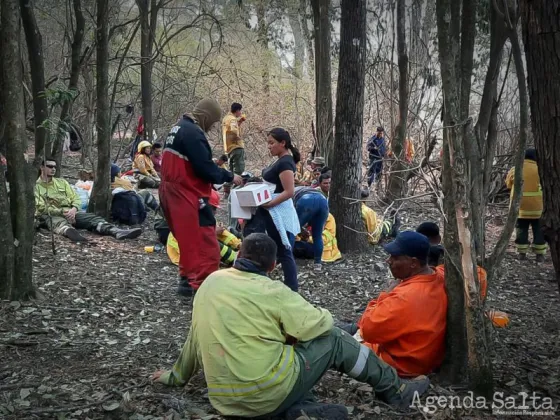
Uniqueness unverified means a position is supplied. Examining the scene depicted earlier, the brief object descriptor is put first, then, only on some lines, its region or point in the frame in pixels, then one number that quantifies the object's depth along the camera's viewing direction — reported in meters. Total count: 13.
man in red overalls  6.11
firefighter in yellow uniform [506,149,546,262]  9.38
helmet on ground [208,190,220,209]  8.02
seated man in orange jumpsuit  4.20
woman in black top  6.54
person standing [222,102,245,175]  13.91
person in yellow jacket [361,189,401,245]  9.22
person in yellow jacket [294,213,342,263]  8.46
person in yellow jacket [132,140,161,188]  13.34
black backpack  10.12
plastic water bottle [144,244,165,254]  8.78
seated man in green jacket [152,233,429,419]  3.50
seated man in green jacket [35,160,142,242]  9.00
